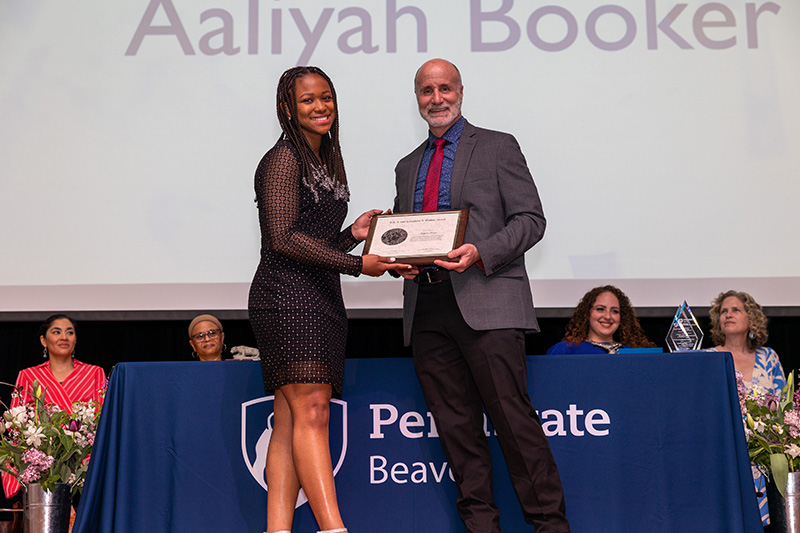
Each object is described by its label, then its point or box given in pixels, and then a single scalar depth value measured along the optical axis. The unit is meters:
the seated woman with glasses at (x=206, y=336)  4.42
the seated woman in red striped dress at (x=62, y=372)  4.35
